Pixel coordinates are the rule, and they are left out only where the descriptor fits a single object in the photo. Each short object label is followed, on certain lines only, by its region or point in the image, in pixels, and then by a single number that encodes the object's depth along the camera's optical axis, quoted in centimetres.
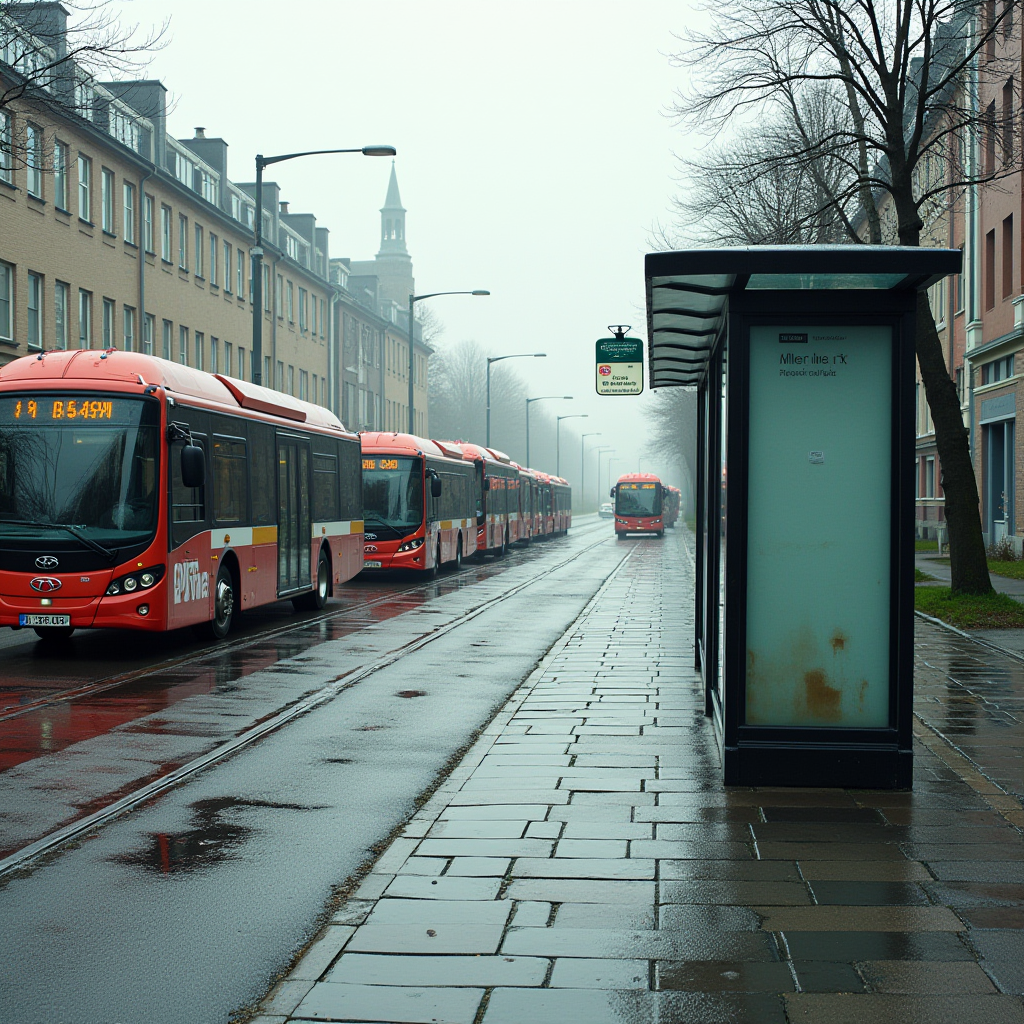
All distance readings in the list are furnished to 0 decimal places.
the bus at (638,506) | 6600
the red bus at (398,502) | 2778
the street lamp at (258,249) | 2506
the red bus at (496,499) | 3875
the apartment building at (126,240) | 3195
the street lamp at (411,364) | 3647
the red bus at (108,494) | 1316
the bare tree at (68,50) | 1736
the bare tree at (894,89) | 1820
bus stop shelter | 703
